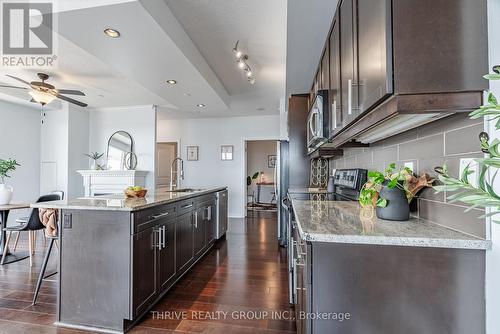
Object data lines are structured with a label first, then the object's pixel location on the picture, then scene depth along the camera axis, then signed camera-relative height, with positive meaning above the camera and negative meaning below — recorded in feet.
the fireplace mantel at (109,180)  17.44 -0.68
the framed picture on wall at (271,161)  29.43 +1.09
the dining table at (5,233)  10.47 -2.61
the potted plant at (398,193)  3.95 -0.36
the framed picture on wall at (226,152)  21.76 +1.59
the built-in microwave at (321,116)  6.13 +1.35
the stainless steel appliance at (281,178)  13.08 -0.41
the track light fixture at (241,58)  9.59 +4.46
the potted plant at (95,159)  18.13 +0.85
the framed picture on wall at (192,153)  22.35 +1.54
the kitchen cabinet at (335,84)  5.13 +1.86
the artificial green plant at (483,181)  1.72 -0.08
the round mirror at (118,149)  18.37 +1.58
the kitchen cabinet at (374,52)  2.97 +1.55
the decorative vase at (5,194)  11.02 -1.06
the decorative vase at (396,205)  3.96 -0.55
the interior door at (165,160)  25.07 +1.07
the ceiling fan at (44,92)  11.15 +3.60
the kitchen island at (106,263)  5.97 -2.28
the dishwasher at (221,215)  13.33 -2.48
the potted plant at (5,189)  11.05 -0.81
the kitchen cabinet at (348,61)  4.09 +1.92
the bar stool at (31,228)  10.10 -2.33
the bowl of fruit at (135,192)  8.20 -0.71
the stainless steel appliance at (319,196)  3.67 -0.83
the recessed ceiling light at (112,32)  7.23 +4.03
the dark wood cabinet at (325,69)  6.16 +2.64
